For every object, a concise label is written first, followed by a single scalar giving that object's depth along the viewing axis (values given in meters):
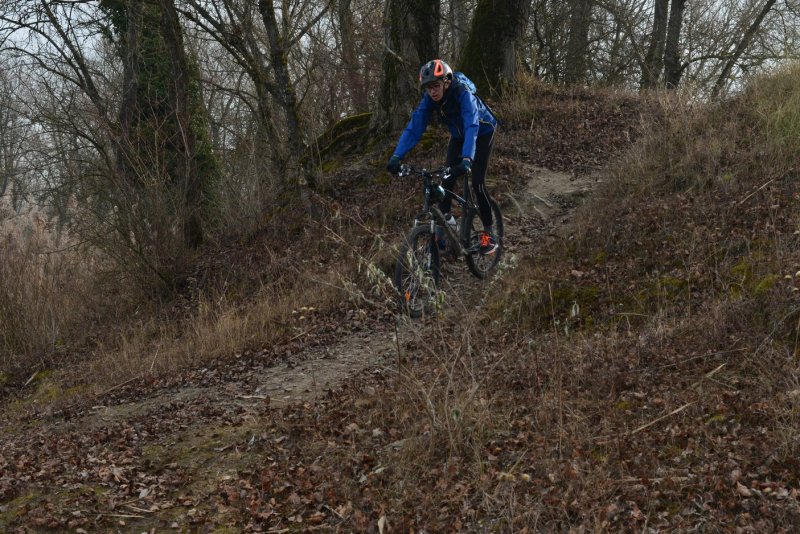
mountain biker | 7.45
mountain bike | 7.54
